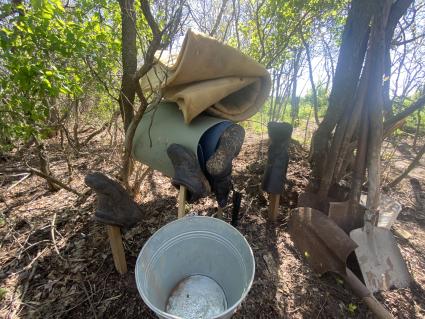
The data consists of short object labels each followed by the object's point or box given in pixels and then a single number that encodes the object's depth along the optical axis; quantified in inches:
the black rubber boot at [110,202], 53.6
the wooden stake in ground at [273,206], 81.5
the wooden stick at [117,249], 59.8
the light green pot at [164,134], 62.1
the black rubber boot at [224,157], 59.8
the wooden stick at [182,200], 60.2
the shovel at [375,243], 65.1
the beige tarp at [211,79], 55.3
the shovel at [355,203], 74.5
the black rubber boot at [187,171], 57.6
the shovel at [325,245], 59.5
